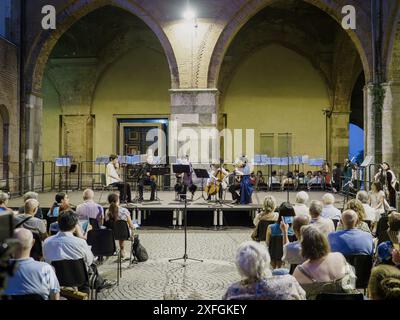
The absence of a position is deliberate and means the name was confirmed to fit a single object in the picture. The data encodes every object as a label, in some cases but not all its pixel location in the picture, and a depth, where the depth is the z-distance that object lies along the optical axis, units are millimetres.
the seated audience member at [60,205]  6485
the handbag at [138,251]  6910
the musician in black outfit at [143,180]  11422
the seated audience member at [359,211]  5219
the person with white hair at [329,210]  6273
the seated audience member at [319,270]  3203
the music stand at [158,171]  11477
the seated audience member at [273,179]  15702
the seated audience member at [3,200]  6195
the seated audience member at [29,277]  3117
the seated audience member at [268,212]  5918
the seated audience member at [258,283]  2643
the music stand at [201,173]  10359
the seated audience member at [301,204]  5801
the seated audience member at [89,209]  6684
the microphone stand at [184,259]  6881
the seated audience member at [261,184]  15695
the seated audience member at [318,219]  4923
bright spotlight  13672
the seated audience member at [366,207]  6484
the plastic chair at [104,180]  11140
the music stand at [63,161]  14712
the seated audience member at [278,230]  5270
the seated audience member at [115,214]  6715
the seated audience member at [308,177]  15836
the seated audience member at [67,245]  4301
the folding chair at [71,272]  4020
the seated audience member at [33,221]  5242
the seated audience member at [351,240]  4320
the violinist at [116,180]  10656
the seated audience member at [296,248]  4230
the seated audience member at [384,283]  2439
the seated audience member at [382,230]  5114
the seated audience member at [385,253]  3822
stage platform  10102
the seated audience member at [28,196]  6067
